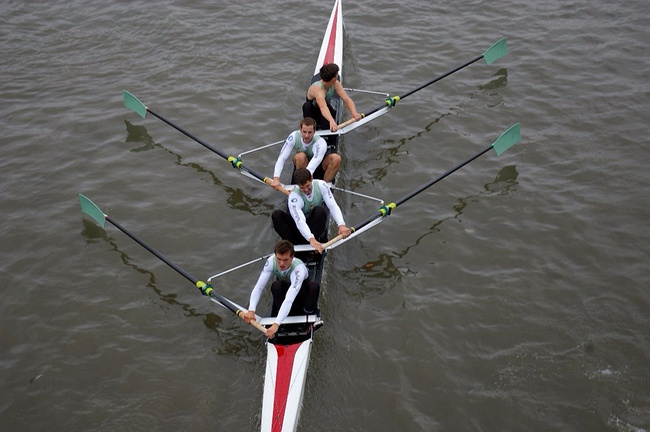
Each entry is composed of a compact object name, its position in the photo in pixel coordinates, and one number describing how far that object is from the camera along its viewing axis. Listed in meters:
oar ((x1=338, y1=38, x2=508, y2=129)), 12.83
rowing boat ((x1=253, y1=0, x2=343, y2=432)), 6.98
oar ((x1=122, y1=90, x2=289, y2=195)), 10.27
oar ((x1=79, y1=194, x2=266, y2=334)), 7.91
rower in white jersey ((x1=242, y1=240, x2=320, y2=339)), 7.65
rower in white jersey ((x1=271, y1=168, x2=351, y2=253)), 8.83
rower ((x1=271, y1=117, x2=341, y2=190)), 9.77
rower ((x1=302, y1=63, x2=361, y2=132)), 10.87
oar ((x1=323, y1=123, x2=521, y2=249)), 9.17
